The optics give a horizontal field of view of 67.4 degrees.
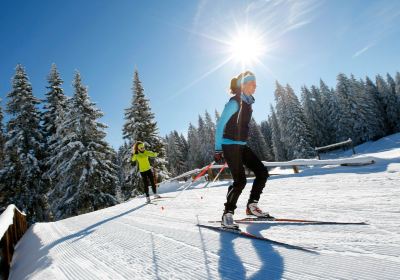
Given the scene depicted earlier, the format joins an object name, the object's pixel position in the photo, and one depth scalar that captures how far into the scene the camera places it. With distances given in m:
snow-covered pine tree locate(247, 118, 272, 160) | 74.06
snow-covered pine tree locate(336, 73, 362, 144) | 62.72
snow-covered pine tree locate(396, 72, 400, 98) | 70.79
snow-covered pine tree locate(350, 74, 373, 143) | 62.28
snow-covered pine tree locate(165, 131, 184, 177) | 73.19
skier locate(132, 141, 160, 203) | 11.67
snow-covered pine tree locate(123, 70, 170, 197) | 27.05
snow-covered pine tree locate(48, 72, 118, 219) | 23.00
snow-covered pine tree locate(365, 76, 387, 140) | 63.16
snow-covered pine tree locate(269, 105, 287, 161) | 70.38
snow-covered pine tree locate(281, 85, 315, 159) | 50.06
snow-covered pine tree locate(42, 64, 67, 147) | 27.91
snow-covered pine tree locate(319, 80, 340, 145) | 65.81
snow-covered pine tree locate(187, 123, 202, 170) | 73.12
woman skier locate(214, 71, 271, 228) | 4.56
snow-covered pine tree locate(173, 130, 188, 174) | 76.81
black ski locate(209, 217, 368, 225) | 3.61
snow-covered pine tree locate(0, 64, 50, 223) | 23.72
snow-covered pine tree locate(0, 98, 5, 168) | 24.88
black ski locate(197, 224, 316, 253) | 3.02
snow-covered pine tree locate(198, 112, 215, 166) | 68.86
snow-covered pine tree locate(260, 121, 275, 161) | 98.09
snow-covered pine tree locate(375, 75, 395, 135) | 69.69
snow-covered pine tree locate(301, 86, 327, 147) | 66.50
